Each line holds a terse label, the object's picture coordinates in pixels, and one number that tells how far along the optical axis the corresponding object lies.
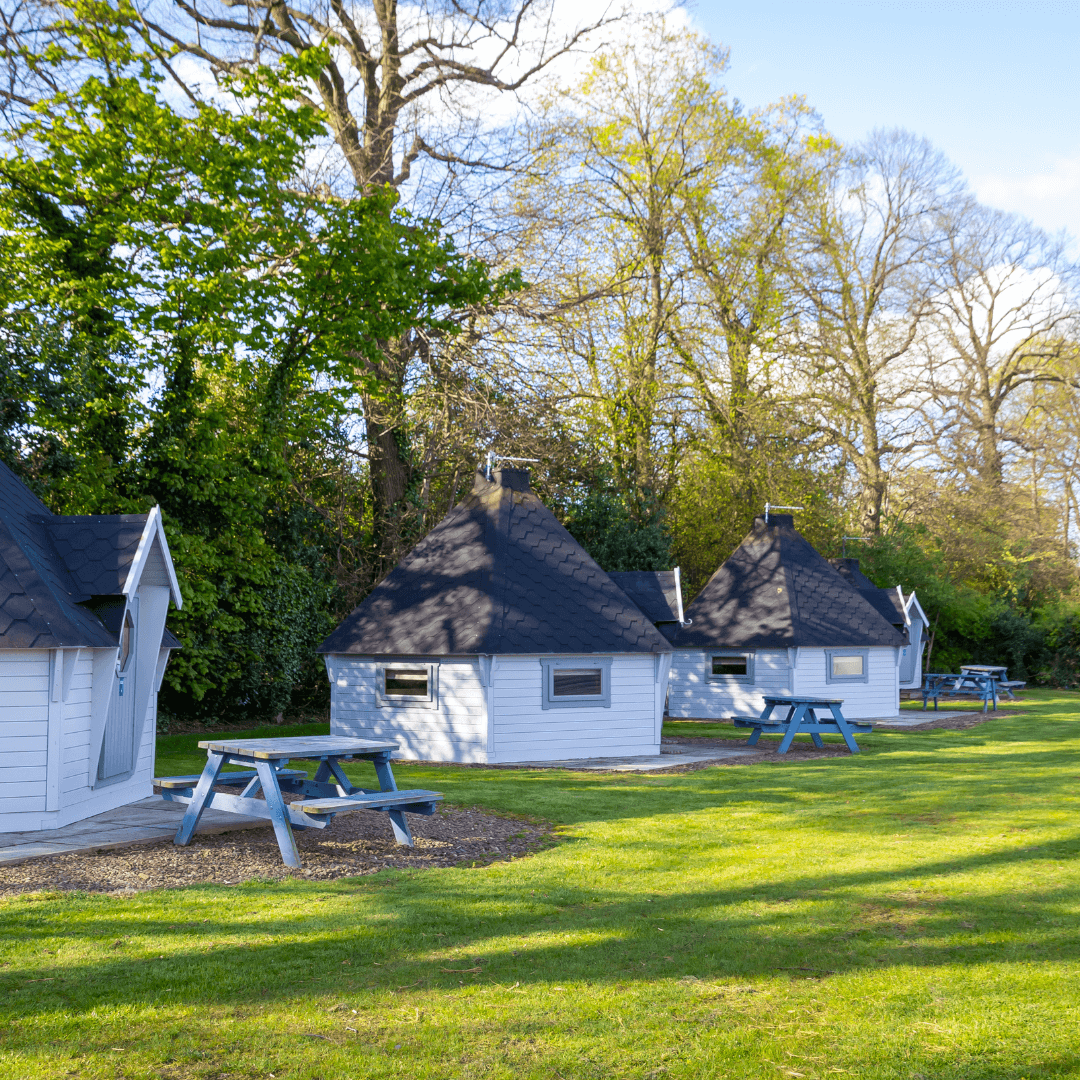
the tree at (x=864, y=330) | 35.91
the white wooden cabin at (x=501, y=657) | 16.94
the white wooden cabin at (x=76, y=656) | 9.38
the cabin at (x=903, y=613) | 32.28
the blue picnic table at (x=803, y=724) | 18.55
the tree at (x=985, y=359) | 39.47
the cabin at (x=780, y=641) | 24.94
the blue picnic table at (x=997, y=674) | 30.05
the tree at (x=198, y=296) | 17.97
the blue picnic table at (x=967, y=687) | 28.92
